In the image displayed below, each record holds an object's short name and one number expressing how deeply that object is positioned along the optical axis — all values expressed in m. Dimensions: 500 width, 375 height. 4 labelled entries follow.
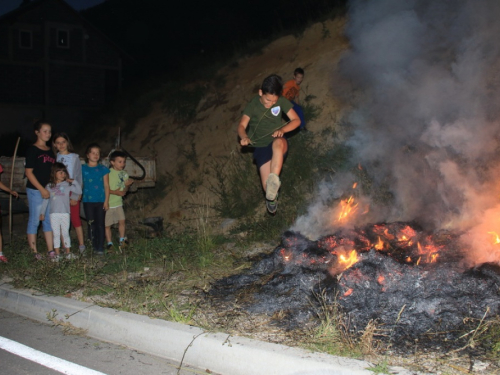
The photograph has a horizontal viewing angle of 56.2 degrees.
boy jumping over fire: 5.64
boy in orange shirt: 9.09
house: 23.69
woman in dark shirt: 6.43
